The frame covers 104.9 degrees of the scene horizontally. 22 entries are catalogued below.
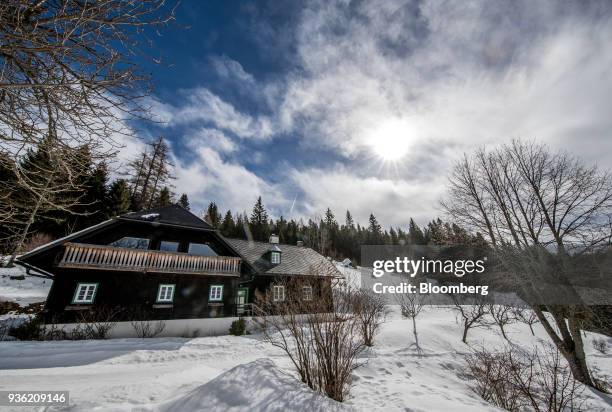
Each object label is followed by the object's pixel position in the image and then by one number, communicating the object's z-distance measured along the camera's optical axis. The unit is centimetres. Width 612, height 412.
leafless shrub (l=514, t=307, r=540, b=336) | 1970
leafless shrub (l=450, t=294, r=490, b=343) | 1569
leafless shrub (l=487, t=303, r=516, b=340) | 1786
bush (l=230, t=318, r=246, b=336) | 1397
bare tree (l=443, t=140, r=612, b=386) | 884
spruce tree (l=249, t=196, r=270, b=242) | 5388
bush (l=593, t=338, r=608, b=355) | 1872
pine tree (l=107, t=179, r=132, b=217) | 2665
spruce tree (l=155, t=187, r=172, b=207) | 3190
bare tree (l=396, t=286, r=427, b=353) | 1290
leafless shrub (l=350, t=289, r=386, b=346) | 1200
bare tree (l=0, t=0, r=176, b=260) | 243
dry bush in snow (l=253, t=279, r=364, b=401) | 469
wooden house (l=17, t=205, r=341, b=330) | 1189
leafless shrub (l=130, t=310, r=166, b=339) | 1230
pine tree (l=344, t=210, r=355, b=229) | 7550
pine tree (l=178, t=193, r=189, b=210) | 5132
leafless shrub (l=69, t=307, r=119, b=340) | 1074
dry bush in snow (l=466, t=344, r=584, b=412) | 529
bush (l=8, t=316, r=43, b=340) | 973
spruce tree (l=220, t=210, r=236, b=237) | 4971
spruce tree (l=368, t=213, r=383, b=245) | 6438
